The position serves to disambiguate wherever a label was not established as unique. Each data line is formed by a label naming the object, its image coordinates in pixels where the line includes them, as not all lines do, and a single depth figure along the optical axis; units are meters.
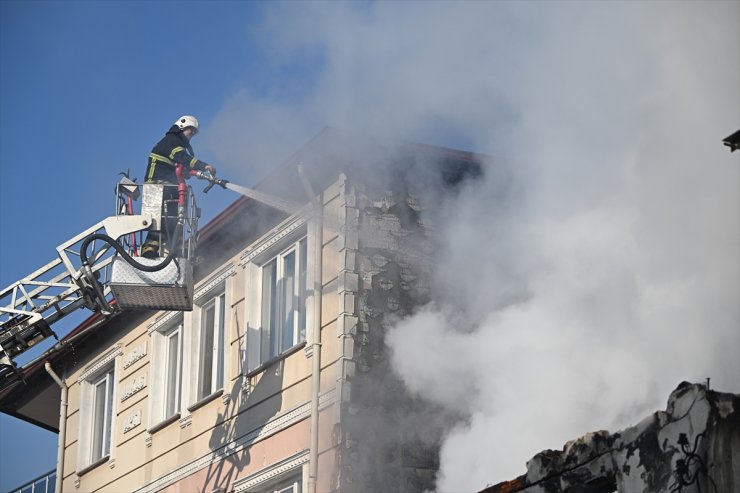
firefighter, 15.31
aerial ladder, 14.91
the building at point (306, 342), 14.91
